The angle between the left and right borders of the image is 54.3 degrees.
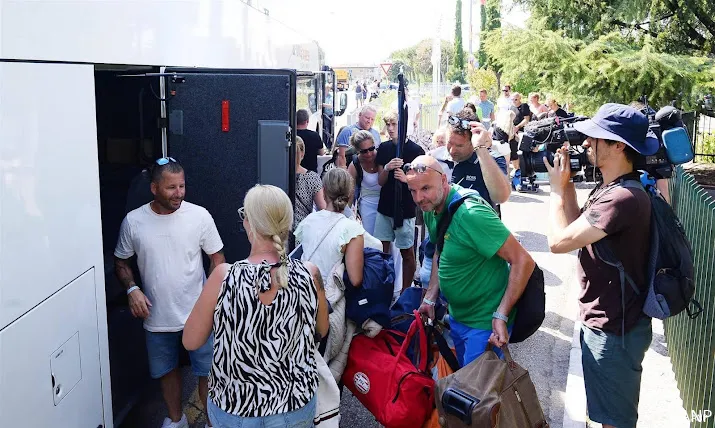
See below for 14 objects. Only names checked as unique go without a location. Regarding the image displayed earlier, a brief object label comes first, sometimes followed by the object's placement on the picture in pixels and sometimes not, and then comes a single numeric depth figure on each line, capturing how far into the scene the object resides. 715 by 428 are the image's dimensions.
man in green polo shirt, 3.52
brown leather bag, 3.08
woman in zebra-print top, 2.79
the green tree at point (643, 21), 12.04
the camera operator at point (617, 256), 3.25
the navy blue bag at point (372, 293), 3.77
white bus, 2.72
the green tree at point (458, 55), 56.89
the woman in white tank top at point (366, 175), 6.48
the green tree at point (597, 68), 11.09
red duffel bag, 3.45
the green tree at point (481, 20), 47.17
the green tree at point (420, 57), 74.31
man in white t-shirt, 4.13
